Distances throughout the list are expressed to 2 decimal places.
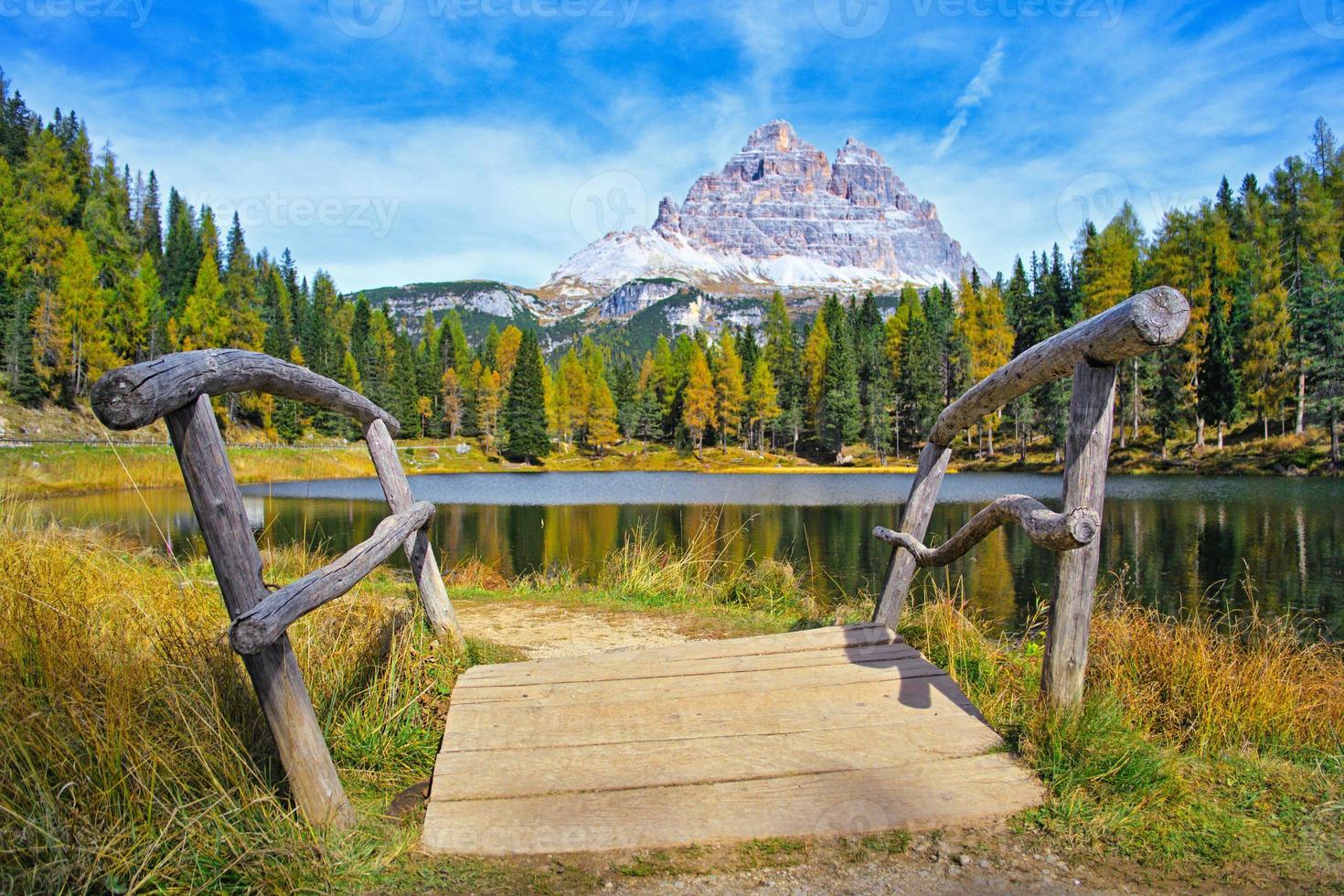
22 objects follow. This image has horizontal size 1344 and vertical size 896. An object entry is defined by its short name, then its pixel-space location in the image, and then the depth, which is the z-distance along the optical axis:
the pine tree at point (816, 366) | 64.00
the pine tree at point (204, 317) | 55.88
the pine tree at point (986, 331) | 52.43
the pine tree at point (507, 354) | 80.12
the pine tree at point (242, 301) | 62.16
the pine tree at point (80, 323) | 46.06
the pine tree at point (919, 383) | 59.16
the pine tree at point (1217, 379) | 37.56
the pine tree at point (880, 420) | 59.09
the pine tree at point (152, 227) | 77.88
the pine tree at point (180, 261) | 68.69
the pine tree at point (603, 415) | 66.19
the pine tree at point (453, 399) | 75.06
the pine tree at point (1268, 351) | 36.16
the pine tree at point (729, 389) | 64.88
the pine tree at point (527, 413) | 62.16
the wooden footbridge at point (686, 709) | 2.58
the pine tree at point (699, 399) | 64.38
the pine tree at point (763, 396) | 65.06
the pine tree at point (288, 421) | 57.22
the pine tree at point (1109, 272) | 42.56
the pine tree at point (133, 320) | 52.16
